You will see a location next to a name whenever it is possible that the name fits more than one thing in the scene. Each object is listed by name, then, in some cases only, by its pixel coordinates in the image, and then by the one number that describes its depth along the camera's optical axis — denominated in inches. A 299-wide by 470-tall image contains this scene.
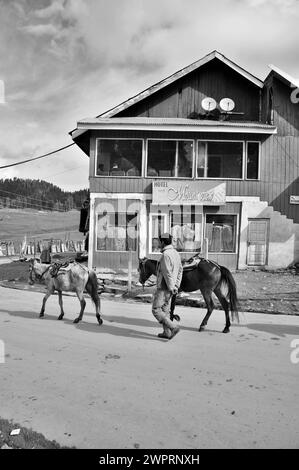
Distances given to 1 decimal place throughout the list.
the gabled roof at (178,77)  771.4
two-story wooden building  717.9
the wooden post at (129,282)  528.0
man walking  299.9
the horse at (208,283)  336.5
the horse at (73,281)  353.4
